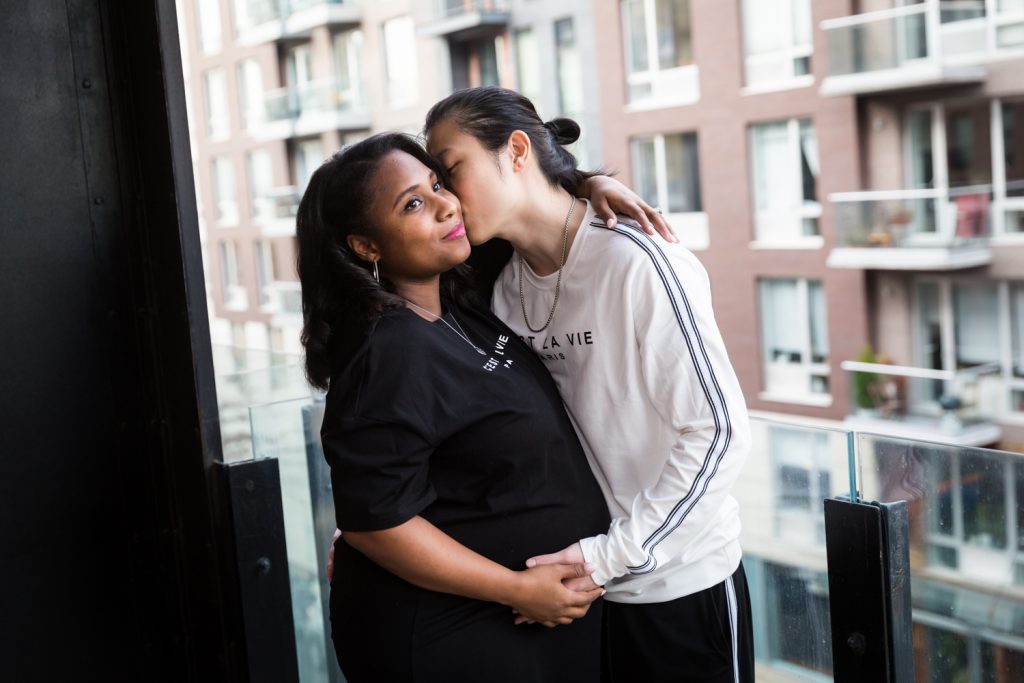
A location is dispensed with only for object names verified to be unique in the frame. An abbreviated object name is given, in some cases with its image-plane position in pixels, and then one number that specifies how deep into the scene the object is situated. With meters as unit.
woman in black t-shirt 1.18
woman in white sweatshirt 1.21
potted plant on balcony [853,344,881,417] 8.83
